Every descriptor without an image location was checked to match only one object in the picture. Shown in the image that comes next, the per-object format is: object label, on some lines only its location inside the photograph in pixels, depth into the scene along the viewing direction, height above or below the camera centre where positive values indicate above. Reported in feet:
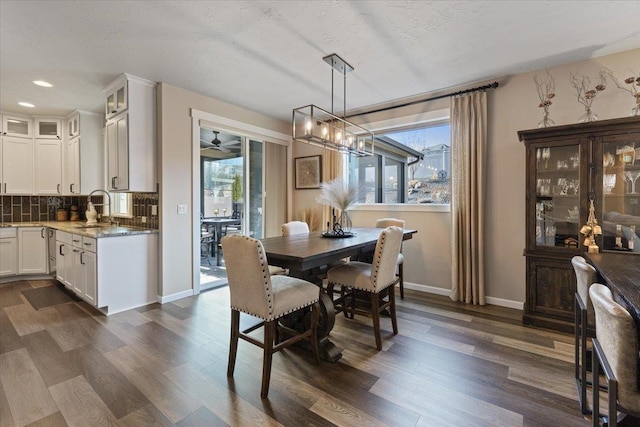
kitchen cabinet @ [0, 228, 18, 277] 14.46 -1.90
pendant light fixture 8.69 +2.51
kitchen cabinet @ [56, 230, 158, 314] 10.66 -2.19
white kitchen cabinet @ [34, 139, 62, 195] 15.94 +2.52
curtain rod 11.43 +4.82
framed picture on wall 16.48 +2.25
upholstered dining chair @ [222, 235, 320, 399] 6.27 -1.91
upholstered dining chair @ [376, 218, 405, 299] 11.89 -0.60
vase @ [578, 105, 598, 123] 9.25 +2.92
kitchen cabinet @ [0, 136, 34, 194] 15.01 +2.45
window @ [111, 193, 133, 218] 14.23 +0.39
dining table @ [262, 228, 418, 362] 6.75 -1.03
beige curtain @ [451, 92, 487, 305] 11.52 +0.63
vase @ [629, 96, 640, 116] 8.52 +2.90
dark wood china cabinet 8.75 +0.28
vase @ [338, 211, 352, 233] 10.79 -0.37
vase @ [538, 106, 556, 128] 9.92 +3.00
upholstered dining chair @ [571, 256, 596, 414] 5.67 -2.00
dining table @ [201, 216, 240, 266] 15.48 -0.59
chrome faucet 14.93 -0.29
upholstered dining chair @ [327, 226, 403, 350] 8.23 -1.87
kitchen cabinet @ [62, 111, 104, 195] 15.40 +3.03
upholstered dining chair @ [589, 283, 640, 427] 3.61 -1.88
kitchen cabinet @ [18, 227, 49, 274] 14.85 -1.89
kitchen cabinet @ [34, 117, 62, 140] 15.96 +4.63
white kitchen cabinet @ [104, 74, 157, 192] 11.35 +3.05
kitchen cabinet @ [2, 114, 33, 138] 15.01 +4.52
